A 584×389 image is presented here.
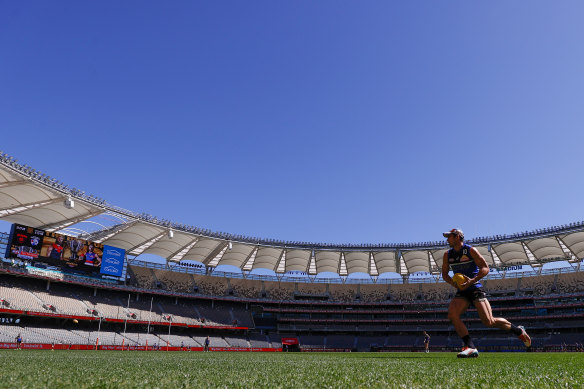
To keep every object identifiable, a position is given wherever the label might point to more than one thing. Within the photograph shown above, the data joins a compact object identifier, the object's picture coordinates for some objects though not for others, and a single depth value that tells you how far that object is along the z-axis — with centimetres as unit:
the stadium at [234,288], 4086
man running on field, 697
